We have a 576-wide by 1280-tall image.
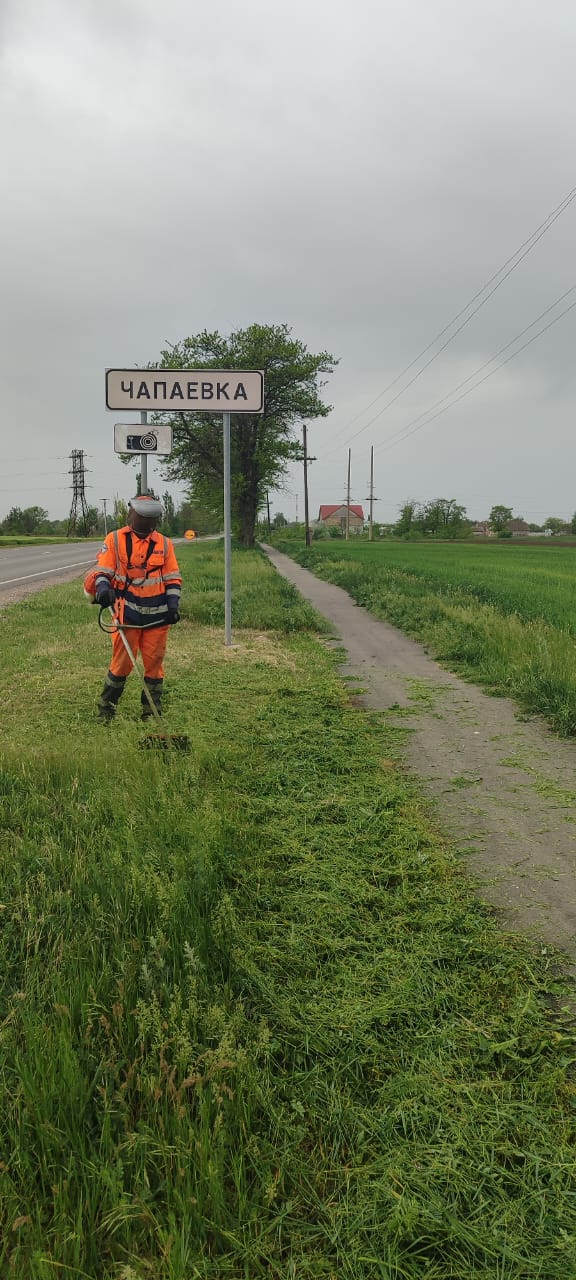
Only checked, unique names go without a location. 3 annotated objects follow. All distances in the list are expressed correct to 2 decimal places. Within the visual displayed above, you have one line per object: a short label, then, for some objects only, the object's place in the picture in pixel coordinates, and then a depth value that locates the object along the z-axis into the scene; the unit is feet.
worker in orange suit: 17.75
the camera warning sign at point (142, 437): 26.63
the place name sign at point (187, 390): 27.09
